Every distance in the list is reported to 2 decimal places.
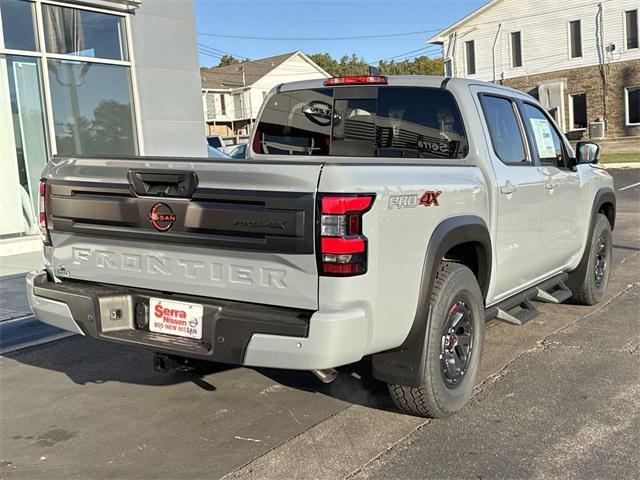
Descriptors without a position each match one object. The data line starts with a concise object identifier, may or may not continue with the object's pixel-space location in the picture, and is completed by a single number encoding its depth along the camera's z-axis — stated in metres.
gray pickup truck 3.03
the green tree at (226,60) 81.71
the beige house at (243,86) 49.69
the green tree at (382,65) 63.66
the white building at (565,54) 30.33
